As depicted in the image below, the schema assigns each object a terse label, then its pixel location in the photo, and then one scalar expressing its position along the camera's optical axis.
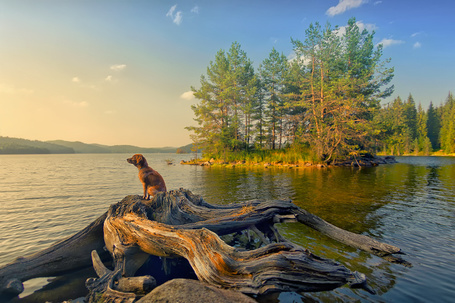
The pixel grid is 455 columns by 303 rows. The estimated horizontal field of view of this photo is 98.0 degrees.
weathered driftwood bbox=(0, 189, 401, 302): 2.81
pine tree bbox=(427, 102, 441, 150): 79.12
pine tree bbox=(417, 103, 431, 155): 71.85
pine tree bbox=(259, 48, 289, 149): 39.62
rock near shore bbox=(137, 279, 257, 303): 2.55
